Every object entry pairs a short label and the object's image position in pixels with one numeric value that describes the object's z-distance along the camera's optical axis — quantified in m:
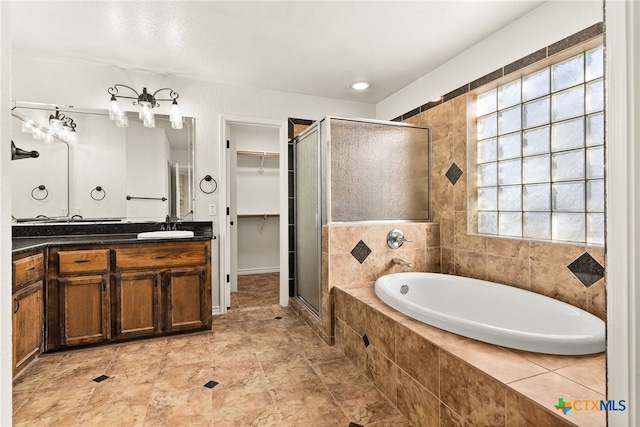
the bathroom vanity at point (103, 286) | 2.20
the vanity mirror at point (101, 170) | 2.69
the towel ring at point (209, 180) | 3.20
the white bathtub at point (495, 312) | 1.32
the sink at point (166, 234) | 2.71
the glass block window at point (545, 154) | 1.89
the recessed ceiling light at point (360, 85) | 3.26
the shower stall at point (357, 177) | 2.65
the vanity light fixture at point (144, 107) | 2.78
